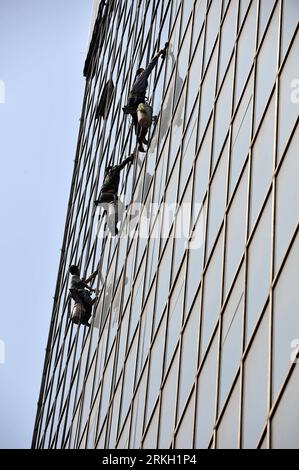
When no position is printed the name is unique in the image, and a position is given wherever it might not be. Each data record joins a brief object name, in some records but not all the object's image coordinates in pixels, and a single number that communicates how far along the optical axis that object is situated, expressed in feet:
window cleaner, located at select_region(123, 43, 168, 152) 120.26
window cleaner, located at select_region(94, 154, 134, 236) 125.66
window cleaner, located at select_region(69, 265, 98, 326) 131.04
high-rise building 71.41
